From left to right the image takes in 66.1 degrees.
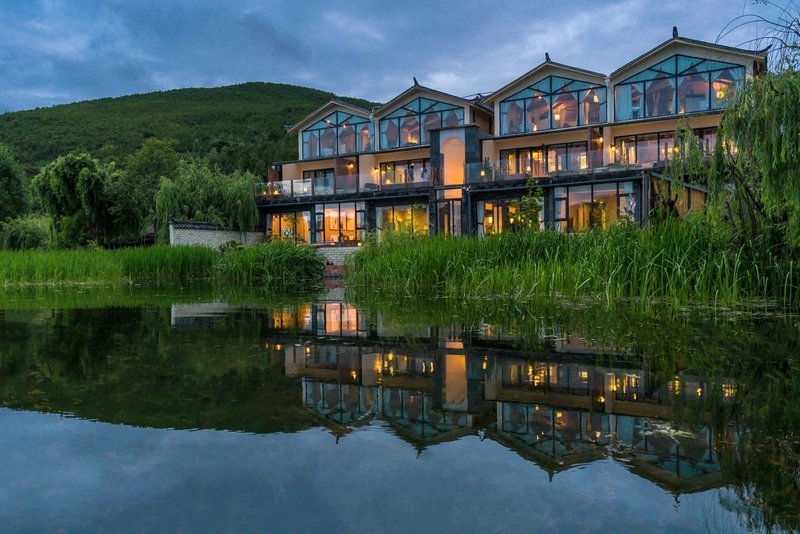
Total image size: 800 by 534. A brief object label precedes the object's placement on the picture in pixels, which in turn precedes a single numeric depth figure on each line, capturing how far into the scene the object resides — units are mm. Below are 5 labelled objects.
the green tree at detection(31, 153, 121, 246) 26906
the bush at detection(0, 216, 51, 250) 29781
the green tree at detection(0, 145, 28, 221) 35438
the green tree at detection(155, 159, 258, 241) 26984
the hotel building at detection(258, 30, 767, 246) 24391
